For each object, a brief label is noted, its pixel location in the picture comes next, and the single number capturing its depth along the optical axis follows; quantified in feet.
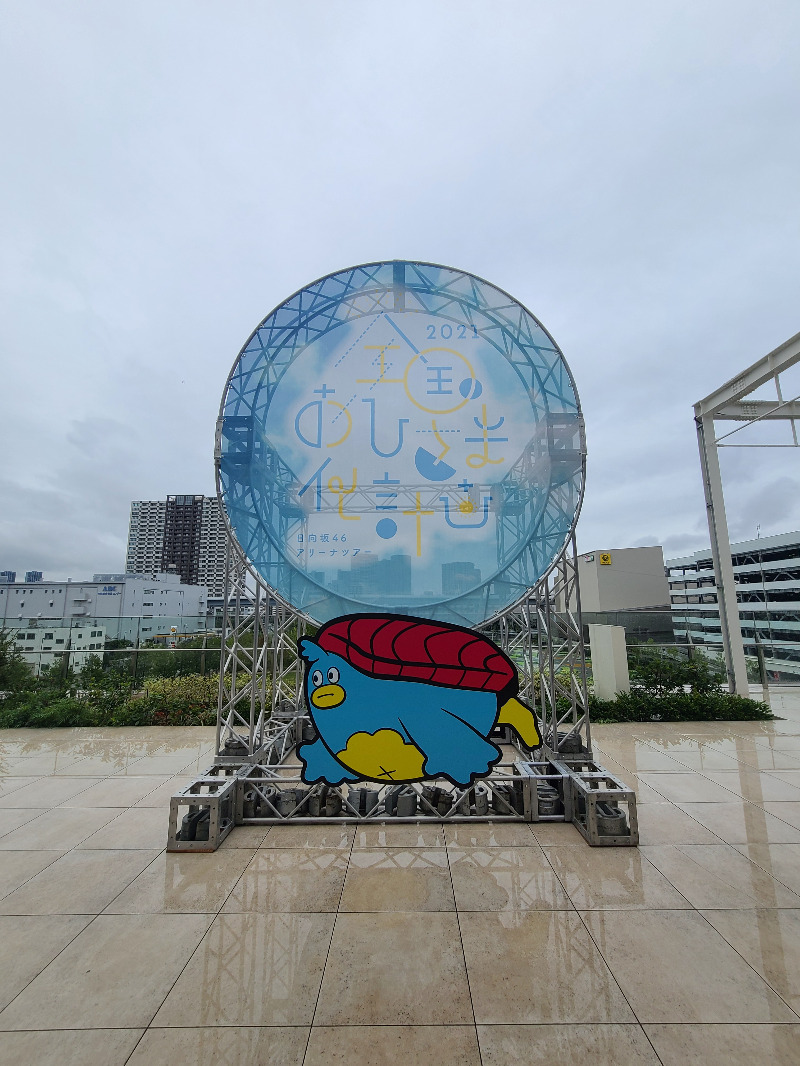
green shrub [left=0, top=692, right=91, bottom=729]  36.17
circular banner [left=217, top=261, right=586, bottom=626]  17.61
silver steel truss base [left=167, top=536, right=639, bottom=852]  17.88
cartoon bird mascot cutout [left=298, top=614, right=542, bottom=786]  16.55
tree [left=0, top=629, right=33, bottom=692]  40.22
